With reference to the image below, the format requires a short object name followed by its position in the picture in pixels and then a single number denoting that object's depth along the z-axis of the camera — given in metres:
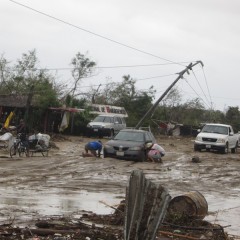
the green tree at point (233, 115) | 89.25
